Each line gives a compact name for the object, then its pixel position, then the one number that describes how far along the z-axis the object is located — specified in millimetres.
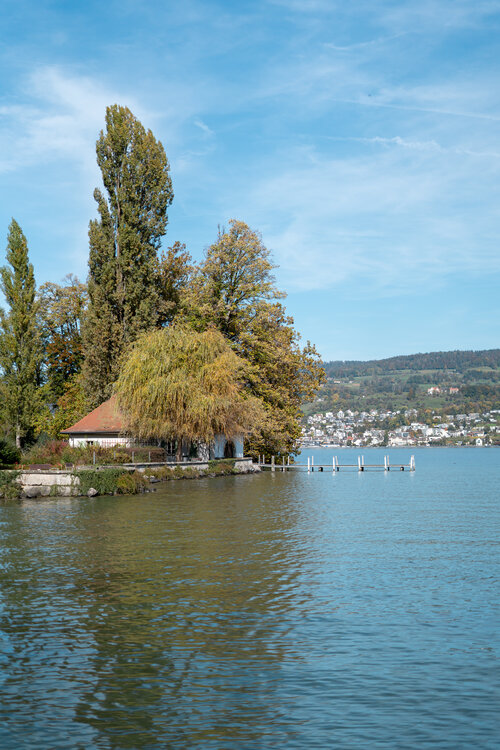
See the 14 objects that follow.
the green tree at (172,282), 63312
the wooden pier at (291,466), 69125
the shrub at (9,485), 38625
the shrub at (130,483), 40906
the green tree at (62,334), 70188
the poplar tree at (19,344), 50844
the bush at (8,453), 43938
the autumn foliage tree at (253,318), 62375
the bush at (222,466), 57438
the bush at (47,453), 45031
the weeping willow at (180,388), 51219
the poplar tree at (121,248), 57562
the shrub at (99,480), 40156
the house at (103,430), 54594
